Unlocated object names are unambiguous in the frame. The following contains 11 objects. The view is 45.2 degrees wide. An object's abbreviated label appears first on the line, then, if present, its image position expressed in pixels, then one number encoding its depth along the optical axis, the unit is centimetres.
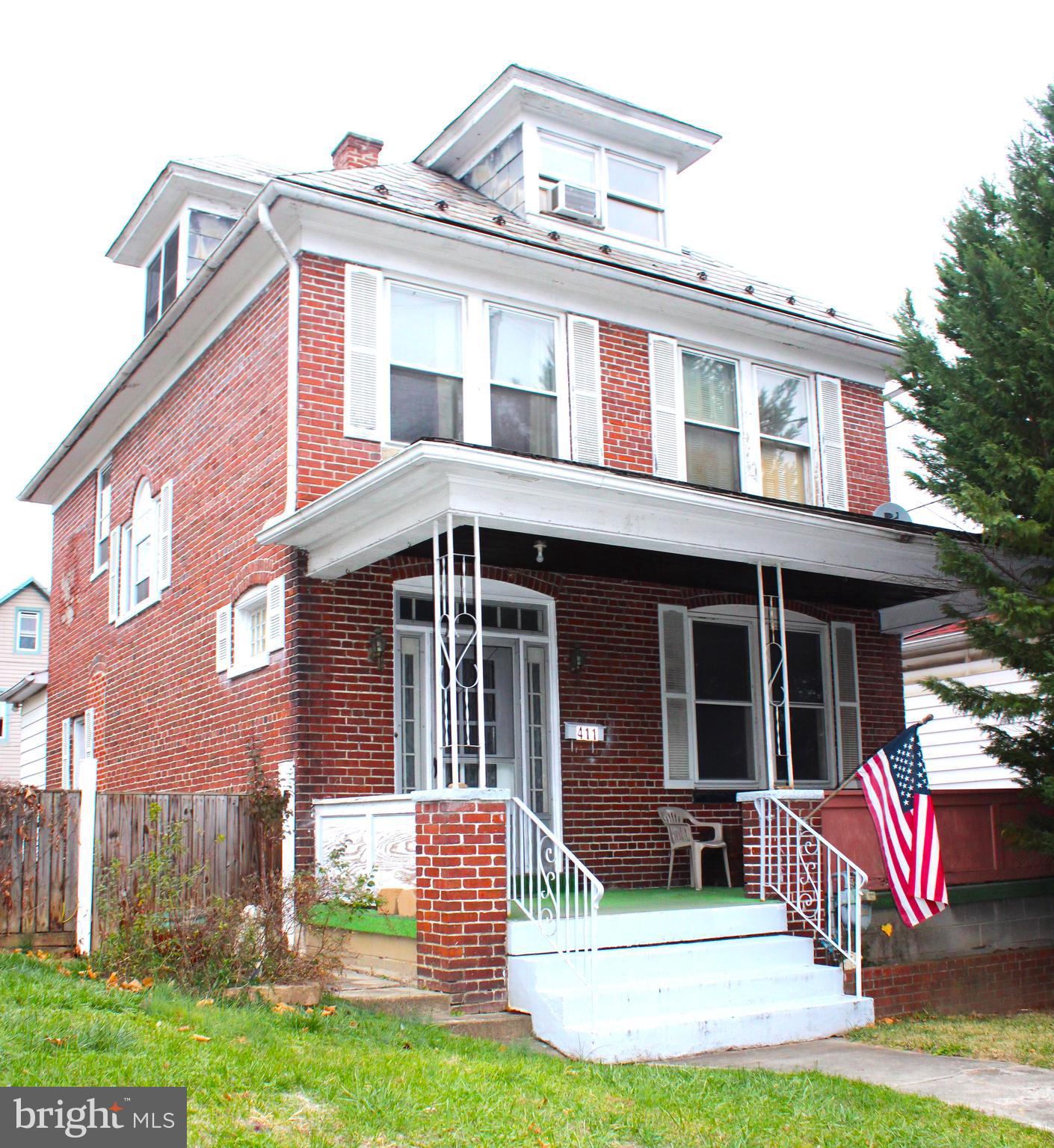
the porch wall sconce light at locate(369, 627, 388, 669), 1051
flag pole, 959
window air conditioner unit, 1370
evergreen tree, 956
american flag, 938
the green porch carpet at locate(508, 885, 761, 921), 945
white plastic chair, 1175
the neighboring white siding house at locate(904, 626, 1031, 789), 1650
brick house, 938
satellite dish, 1319
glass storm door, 1109
